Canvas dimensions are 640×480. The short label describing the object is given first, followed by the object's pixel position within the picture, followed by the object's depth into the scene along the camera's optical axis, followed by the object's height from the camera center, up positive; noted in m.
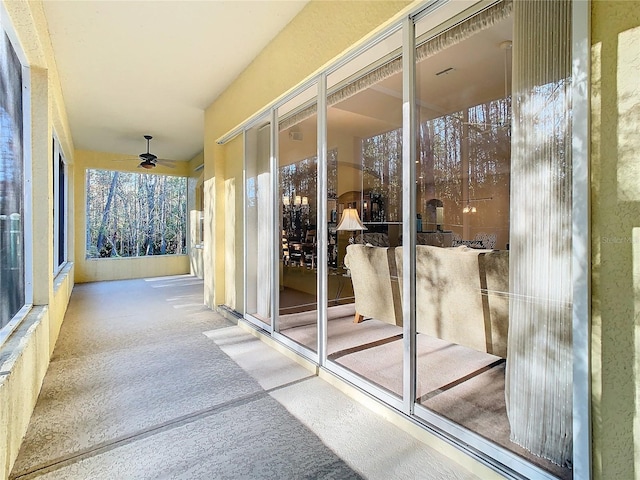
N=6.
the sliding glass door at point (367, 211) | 2.49 +0.20
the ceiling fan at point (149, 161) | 6.90 +1.61
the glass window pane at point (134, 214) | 8.26 +0.59
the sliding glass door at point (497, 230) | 1.50 +0.01
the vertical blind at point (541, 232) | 1.46 +0.00
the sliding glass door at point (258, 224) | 3.94 +0.14
